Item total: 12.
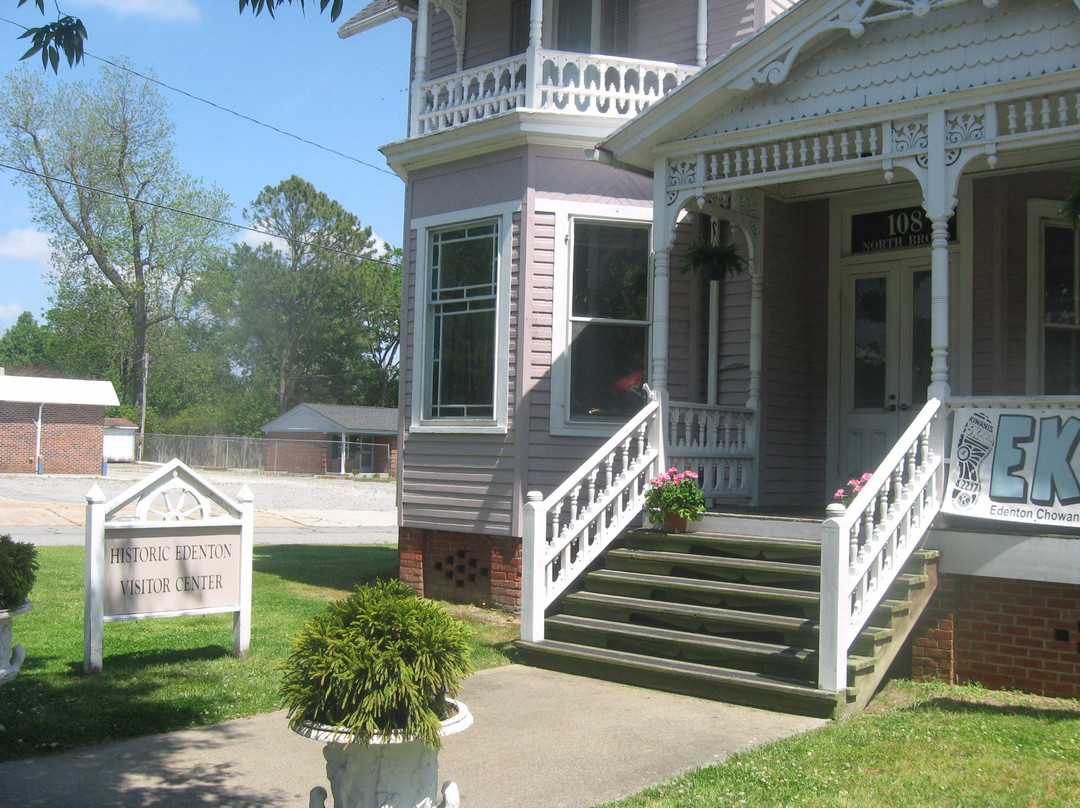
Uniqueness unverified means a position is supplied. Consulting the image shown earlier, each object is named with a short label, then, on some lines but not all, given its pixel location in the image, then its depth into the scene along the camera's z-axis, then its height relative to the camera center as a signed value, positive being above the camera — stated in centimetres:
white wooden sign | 745 -90
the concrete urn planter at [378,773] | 382 -121
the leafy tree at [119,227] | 4800 +1044
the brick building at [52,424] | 4466 +39
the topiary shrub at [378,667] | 381 -84
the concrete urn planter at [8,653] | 571 -127
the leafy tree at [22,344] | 10200 +878
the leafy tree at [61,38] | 544 +205
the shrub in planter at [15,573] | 604 -82
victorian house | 762 +121
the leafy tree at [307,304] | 6444 +872
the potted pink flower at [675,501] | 910 -46
